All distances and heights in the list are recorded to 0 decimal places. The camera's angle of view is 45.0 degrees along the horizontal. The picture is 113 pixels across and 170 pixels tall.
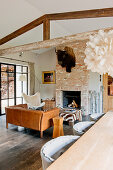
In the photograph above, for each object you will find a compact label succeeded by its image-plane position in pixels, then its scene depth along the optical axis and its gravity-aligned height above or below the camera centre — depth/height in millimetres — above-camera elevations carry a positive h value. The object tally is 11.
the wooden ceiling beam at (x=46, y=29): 3671 +1518
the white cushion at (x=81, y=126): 1870 -579
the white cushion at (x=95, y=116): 2370 -542
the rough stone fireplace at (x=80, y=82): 5875 +147
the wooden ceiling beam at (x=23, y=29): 3988 +1767
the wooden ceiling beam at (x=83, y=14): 2913 +1679
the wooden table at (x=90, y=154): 858 -502
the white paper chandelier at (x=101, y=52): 1240 +313
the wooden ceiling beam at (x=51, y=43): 3039 +1088
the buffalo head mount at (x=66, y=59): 6223 +1201
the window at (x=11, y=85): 6099 +14
